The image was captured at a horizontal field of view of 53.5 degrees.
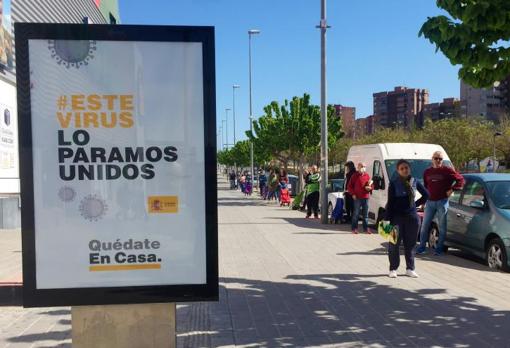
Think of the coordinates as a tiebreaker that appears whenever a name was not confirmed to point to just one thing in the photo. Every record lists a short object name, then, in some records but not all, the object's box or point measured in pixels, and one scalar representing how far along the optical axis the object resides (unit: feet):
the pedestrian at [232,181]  149.30
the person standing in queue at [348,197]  38.89
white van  39.60
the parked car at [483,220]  24.66
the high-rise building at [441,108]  424.75
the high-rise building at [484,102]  404.69
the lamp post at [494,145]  143.33
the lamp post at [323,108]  49.21
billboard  10.66
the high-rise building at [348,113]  431.76
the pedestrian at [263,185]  95.90
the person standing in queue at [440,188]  27.99
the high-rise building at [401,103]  492.95
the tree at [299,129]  86.07
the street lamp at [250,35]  125.14
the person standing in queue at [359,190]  37.29
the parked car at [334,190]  48.24
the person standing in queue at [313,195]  53.47
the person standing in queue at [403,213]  22.66
